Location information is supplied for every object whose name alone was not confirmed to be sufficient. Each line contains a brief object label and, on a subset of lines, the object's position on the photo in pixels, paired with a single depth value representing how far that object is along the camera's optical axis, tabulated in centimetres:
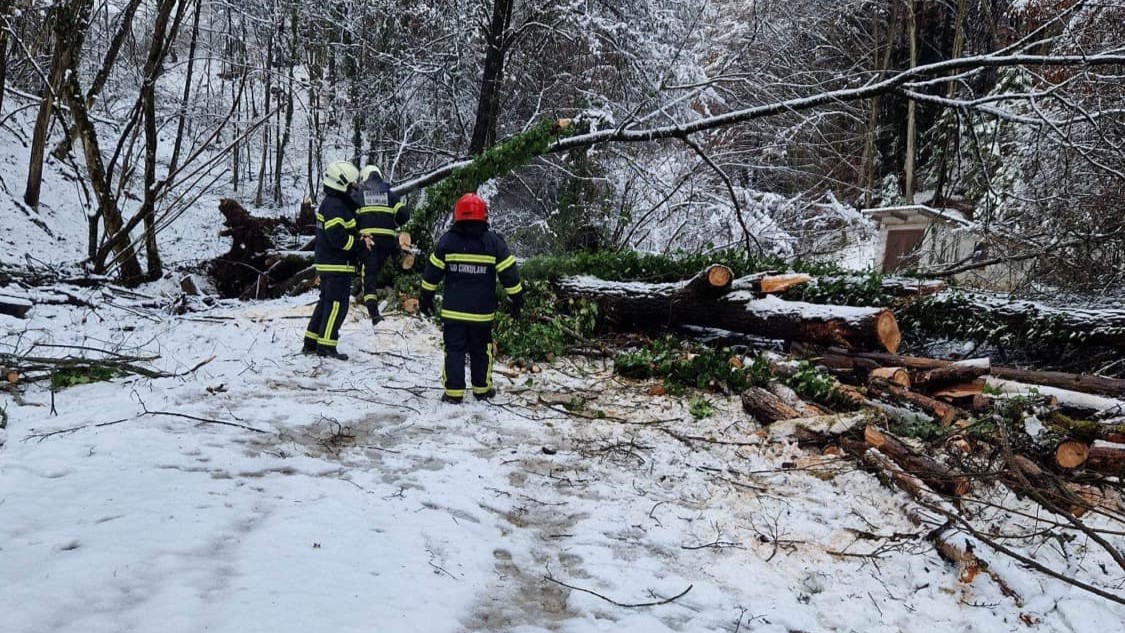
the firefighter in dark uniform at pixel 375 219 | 695
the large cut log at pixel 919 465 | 338
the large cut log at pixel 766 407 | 461
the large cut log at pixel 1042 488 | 308
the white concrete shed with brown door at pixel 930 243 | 769
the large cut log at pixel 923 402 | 430
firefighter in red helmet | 491
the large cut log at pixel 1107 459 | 341
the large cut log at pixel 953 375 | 459
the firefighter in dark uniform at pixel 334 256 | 586
